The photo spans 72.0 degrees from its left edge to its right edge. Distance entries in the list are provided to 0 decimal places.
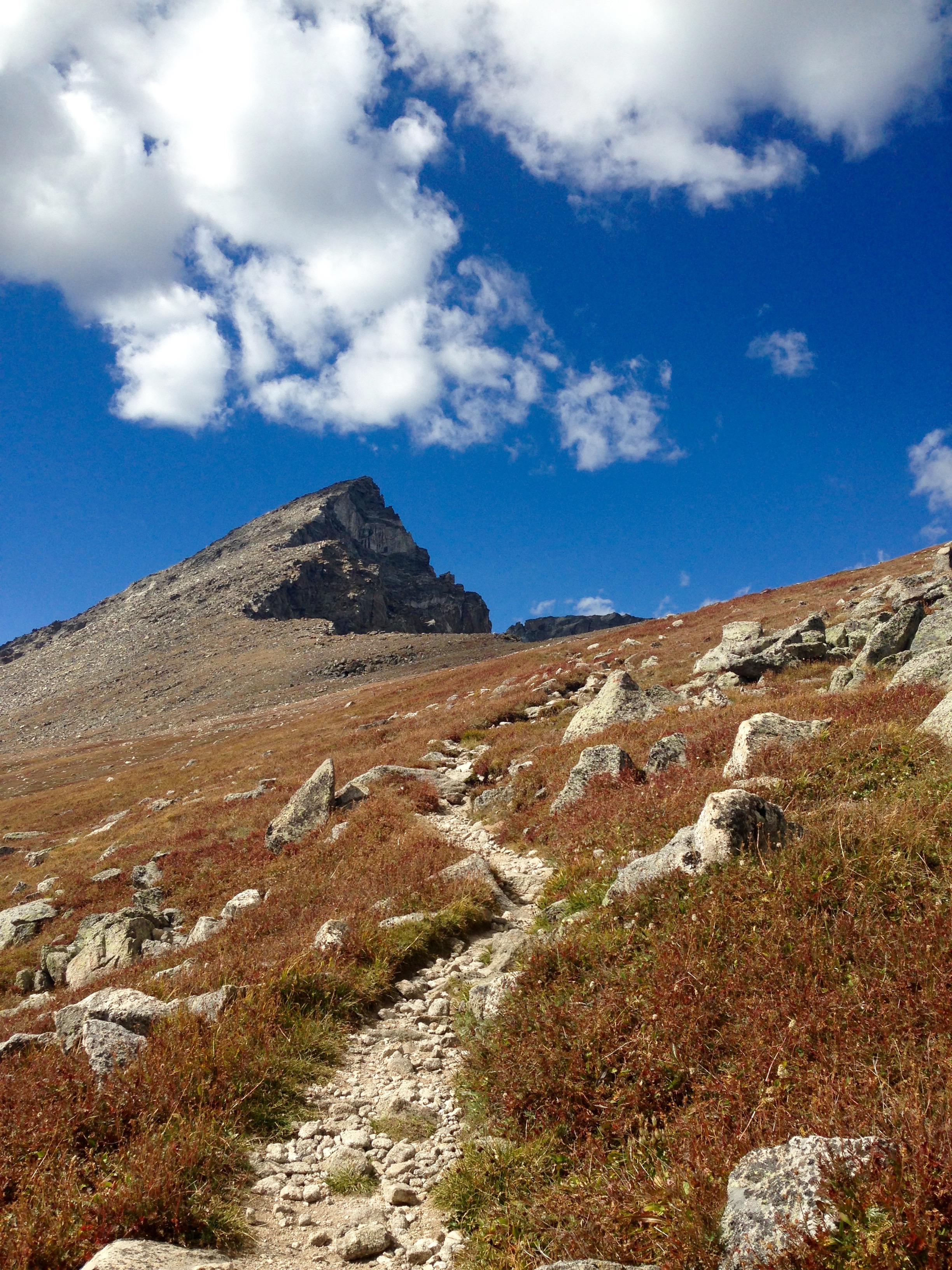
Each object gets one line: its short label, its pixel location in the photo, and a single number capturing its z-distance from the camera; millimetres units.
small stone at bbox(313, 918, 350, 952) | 9430
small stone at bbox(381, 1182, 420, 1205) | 5559
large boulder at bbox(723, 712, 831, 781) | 11227
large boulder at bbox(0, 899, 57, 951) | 20219
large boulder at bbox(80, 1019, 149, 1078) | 6633
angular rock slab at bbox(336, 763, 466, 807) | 19500
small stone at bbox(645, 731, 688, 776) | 13586
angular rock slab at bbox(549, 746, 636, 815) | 14305
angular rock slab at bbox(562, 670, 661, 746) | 19781
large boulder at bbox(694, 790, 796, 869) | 7750
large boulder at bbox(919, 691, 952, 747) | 9578
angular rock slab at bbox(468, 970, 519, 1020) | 7602
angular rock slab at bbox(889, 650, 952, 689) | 13044
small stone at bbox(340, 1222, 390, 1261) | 5016
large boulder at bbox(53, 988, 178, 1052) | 7699
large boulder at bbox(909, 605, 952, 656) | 17469
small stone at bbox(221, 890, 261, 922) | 14297
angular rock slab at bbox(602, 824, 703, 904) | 7957
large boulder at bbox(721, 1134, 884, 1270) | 3498
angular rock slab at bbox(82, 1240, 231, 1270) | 4367
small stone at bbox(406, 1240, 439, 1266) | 4988
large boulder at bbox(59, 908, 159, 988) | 15961
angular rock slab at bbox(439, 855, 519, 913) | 11688
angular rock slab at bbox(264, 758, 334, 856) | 18484
